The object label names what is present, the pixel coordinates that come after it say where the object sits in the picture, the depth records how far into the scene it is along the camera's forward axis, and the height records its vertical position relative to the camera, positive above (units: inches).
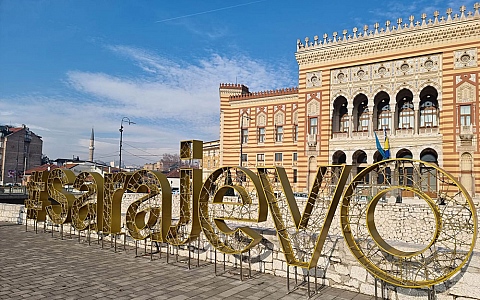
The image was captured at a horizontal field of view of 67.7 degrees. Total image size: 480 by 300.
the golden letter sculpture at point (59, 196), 563.8 -46.6
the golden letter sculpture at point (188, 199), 395.2 -32.5
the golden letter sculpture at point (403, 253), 247.9 -58.8
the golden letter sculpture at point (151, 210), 414.6 -49.4
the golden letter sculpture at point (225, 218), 340.7 -45.7
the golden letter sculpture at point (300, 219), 299.1 -39.8
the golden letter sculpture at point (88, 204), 501.7 -52.3
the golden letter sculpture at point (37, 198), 599.8 -52.3
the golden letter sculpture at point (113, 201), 481.7 -43.5
